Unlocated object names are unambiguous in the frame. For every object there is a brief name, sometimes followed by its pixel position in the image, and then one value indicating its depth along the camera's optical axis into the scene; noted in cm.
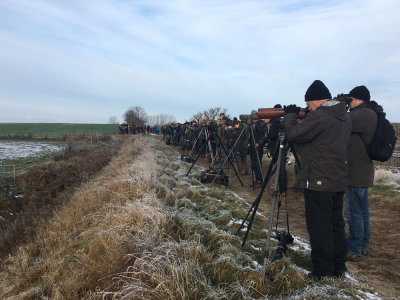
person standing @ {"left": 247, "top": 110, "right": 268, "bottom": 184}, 873
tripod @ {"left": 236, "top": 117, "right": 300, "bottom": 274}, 323
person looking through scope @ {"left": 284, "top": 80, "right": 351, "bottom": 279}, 294
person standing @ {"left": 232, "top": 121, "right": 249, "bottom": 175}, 1001
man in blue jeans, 368
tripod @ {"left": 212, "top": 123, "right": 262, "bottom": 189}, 779
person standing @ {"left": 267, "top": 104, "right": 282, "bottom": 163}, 346
